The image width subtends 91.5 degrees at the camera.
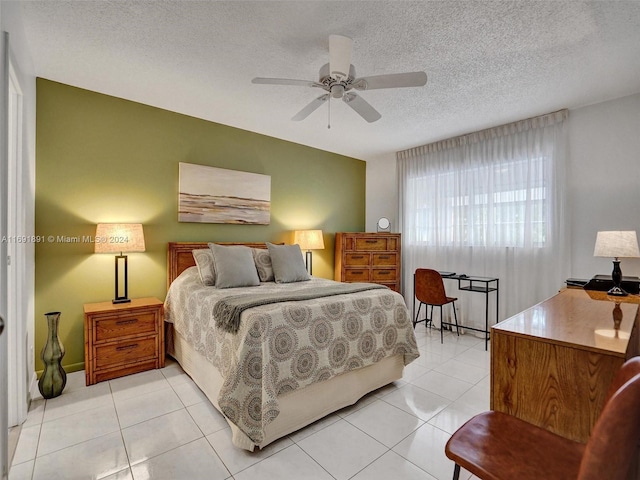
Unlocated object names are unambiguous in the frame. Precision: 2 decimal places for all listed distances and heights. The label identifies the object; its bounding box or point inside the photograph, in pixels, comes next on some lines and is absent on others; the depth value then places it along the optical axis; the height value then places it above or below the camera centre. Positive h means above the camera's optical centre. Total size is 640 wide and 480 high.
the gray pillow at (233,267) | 2.92 -0.30
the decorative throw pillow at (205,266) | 3.00 -0.29
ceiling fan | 1.91 +1.07
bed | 1.78 -0.78
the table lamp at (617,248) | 2.39 -0.08
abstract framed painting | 3.52 +0.50
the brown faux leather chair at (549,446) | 0.73 -0.75
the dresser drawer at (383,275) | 4.68 -0.57
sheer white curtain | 3.48 +0.35
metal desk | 3.75 -0.63
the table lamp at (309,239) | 4.28 -0.03
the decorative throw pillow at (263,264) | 3.39 -0.30
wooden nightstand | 2.60 -0.90
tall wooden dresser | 4.67 -0.31
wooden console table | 1.16 -0.51
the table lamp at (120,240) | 2.73 -0.03
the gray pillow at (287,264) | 3.35 -0.30
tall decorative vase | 2.37 -0.99
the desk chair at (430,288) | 3.75 -0.63
